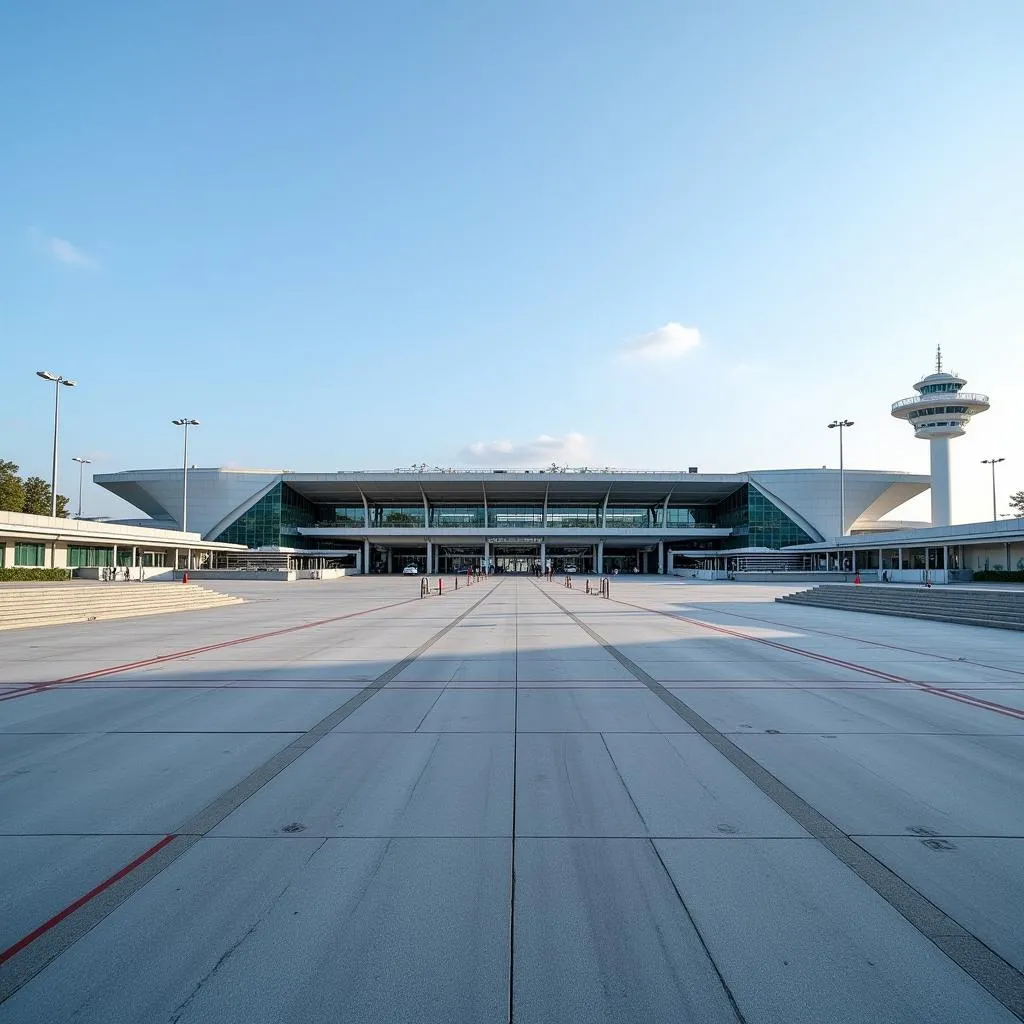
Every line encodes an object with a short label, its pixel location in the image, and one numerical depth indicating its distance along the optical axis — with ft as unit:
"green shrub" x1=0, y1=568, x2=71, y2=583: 135.13
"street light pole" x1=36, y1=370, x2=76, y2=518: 141.18
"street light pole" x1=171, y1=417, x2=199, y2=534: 201.66
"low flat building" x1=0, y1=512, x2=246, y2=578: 147.64
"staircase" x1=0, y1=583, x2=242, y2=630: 72.54
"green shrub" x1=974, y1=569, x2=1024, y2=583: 153.48
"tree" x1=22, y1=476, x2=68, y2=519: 290.56
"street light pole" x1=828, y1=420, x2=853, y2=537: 226.38
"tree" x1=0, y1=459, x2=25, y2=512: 236.43
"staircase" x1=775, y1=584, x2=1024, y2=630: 73.72
